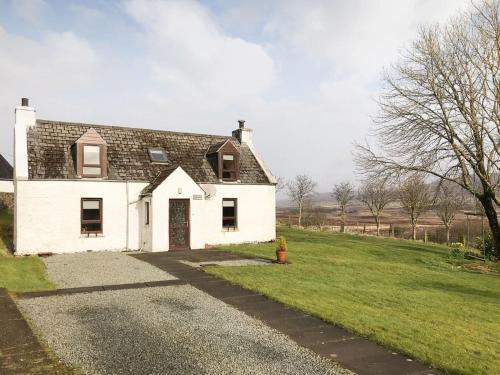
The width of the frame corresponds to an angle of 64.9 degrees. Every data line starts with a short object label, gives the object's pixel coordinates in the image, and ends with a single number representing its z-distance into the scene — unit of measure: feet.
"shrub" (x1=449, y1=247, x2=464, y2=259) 75.65
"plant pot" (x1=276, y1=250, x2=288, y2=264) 50.88
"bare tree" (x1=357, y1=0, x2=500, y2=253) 67.41
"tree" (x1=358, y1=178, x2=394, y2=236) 151.76
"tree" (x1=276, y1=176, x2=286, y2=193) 206.81
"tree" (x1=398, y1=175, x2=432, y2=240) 134.91
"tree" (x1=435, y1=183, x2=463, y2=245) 124.84
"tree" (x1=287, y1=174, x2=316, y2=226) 179.32
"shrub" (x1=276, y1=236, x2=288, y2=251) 51.06
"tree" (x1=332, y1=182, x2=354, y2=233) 184.14
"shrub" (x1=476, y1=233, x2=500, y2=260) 77.15
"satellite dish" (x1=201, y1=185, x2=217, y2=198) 71.61
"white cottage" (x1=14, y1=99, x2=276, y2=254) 60.13
